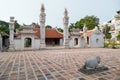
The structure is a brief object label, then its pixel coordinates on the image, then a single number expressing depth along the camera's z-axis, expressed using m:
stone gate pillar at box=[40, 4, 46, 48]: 12.59
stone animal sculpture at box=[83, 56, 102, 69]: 3.08
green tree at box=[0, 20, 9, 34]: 20.16
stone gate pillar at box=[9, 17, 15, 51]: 11.36
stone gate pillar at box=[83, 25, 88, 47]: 14.91
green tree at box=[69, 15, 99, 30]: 25.40
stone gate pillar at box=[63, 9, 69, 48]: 13.97
